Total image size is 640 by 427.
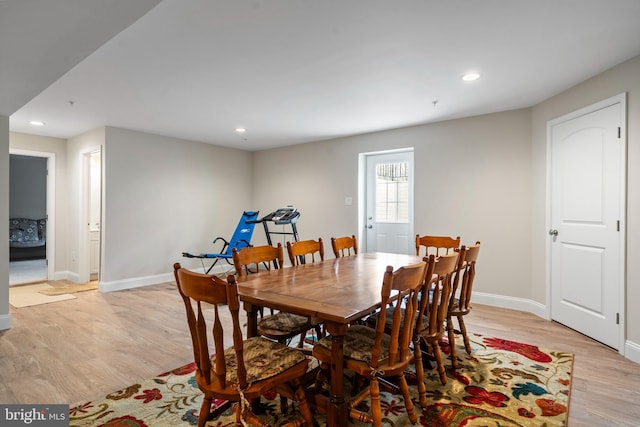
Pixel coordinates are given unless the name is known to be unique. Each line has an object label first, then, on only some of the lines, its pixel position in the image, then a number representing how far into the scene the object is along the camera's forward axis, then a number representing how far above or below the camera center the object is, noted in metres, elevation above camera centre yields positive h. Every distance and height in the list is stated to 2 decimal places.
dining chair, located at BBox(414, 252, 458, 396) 1.86 -0.60
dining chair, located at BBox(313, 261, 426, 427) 1.53 -0.69
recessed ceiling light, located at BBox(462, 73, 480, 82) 2.94 +1.22
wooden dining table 1.52 -0.43
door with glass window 4.95 +0.16
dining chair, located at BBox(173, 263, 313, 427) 1.28 -0.67
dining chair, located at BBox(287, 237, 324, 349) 2.53 -0.30
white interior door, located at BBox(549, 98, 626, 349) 2.83 -0.06
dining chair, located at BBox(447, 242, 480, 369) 2.31 -0.59
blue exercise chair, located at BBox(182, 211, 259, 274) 5.45 -0.33
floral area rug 1.83 -1.12
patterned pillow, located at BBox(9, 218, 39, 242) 7.64 -0.42
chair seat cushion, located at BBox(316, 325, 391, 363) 1.65 -0.68
